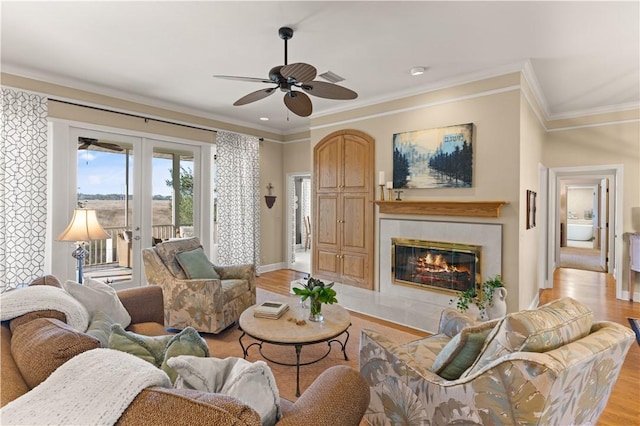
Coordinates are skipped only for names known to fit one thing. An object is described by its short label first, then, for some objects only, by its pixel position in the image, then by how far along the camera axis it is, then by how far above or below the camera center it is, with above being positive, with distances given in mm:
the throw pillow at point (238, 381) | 990 -542
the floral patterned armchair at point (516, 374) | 1098 -646
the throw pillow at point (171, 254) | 3423 -488
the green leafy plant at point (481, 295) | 3322 -928
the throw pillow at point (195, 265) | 3482 -622
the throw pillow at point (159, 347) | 1293 -572
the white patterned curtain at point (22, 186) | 3453 +238
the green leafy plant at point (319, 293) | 2516 -662
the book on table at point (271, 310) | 2592 -832
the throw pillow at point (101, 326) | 1590 -626
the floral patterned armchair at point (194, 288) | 3205 -823
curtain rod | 3942 +1298
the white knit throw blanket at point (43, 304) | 1328 -422
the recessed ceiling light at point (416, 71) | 3508 +1516
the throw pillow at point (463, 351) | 1494 -666
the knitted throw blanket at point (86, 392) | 729 -450
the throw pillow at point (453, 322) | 2178 -776
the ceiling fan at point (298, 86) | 2418 +993
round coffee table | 2232 -882
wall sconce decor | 6438 +188
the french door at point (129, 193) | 4223 +214
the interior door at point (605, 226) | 6562 -358
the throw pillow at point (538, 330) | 1188 -467
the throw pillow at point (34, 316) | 1276 -454
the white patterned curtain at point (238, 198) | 5570 +180
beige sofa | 727 -479
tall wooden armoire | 4645 +8
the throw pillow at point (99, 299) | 1909 -568
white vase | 3266 -963
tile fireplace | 3609 -586
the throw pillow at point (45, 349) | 948 -437
